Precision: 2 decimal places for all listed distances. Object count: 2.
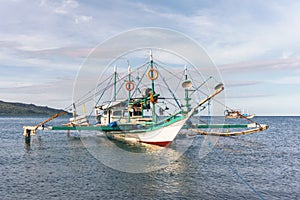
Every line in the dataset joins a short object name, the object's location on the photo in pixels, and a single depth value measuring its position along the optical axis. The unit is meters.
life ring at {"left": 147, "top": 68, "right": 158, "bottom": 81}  47.47
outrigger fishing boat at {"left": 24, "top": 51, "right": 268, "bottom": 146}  49.22
